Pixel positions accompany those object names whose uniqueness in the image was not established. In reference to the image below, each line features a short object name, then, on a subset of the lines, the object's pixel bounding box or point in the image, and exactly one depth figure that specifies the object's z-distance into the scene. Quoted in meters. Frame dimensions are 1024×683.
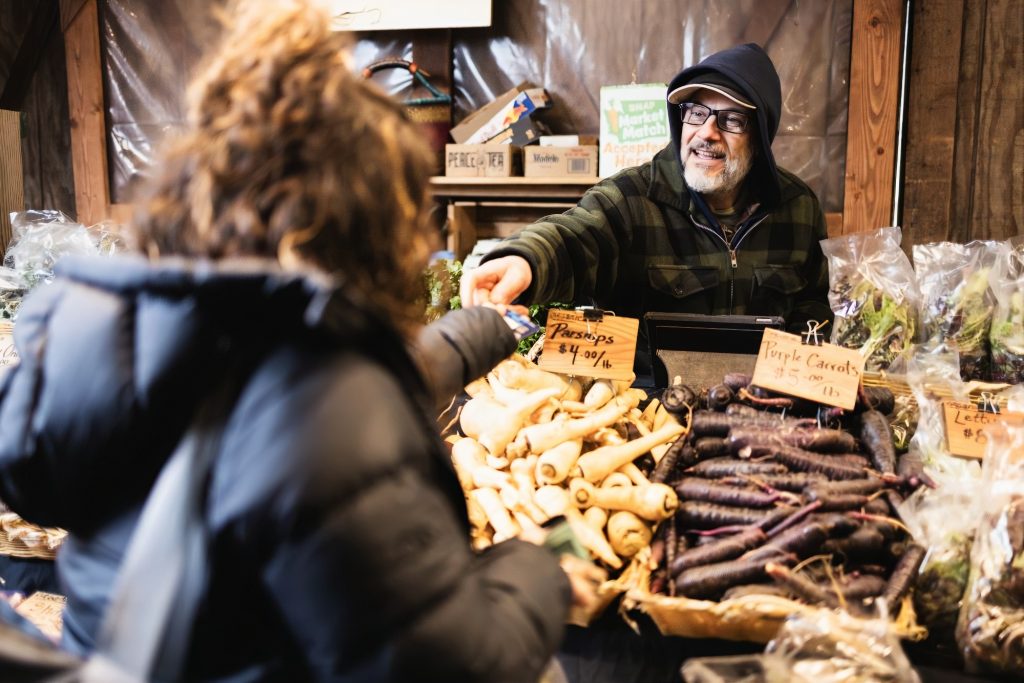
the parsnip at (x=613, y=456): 1.73
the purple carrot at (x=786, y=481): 1.59
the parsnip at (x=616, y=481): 1.68
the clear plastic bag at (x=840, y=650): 1.17
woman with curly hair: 0.68
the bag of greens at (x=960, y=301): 2.28
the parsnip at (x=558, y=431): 1.80
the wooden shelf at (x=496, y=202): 3.79
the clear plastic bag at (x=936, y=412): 1.73
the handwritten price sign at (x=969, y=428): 1.72
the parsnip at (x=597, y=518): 1.60
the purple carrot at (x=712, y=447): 1.78
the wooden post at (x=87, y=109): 4.18
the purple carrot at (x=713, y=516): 1.54
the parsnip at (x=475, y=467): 1.79
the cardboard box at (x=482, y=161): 3.71
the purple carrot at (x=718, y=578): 1.39
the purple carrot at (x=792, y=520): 1.48
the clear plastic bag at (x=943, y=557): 1.38
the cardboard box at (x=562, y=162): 3.67
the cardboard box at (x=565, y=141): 3.72
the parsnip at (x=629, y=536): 1.56
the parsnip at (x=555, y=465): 1.71
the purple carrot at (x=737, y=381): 1.92
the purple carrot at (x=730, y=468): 1.64
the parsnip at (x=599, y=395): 1.98
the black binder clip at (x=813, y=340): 1.95
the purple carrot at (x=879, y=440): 1.69
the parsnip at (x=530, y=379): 2.03
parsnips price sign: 1.95
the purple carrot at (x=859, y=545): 1.44
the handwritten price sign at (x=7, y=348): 2.39
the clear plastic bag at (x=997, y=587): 1.26
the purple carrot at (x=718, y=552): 1.45
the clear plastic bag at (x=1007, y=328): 2.17
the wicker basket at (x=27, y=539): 1.69
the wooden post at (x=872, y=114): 3.44
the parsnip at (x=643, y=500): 1.57
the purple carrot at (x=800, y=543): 1.41
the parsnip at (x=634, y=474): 1.71
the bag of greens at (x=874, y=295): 2.28
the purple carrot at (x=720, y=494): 1.57
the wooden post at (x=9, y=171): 3.41
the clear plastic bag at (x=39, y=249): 2.71
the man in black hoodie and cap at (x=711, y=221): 2.64
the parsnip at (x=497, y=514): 1.63
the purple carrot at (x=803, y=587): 1.32
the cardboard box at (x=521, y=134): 3.74
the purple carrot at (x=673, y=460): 1.74
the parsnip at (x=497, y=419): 1.88
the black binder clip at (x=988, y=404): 1.87
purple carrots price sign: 1.79
